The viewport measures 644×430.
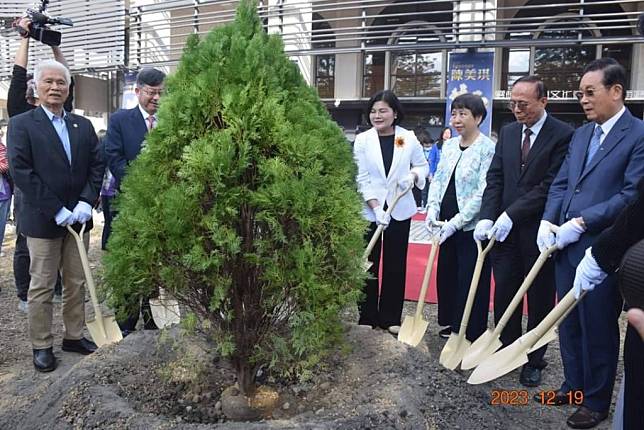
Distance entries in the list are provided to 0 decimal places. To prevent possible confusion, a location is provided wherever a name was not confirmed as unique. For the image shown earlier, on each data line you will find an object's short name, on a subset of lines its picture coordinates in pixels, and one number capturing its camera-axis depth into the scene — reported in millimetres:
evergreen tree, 2016
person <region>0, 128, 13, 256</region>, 5930
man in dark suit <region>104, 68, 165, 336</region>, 4039
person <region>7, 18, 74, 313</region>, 4422
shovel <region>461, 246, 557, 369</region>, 3164
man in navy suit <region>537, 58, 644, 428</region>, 3020
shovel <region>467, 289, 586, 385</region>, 2949
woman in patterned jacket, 4180
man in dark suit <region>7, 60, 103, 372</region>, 3590
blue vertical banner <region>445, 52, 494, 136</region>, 11695
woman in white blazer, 4332
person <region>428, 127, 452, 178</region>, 11918
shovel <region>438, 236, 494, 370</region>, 3504
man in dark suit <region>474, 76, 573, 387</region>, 3643
